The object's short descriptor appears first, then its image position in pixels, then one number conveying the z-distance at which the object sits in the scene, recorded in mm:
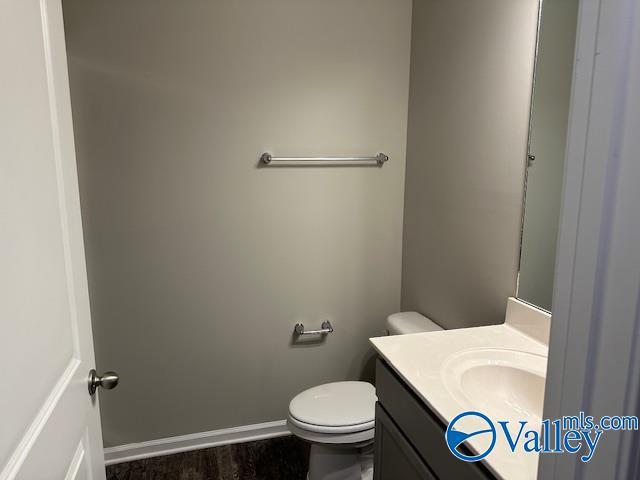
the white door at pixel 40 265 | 618
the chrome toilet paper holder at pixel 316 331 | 2270
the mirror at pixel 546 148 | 1293
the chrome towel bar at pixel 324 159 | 2064
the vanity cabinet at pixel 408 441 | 965
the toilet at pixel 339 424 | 1717
